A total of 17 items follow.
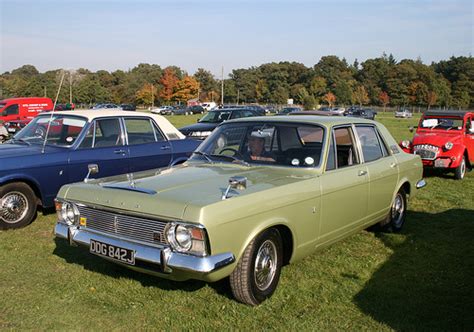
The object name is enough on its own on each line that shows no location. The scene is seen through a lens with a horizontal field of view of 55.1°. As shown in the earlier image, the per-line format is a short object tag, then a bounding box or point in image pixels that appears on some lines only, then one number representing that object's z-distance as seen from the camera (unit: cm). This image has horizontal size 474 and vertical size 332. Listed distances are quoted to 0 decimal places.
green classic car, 354
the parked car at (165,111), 6325
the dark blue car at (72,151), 637
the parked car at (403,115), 5997
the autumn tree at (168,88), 9450
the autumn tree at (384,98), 9675
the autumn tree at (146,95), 9231
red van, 2136
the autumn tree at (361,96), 10019
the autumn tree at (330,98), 9974
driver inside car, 498
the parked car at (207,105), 7356
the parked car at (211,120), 1501
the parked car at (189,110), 6044
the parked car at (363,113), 4776
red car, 1077
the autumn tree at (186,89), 9306
